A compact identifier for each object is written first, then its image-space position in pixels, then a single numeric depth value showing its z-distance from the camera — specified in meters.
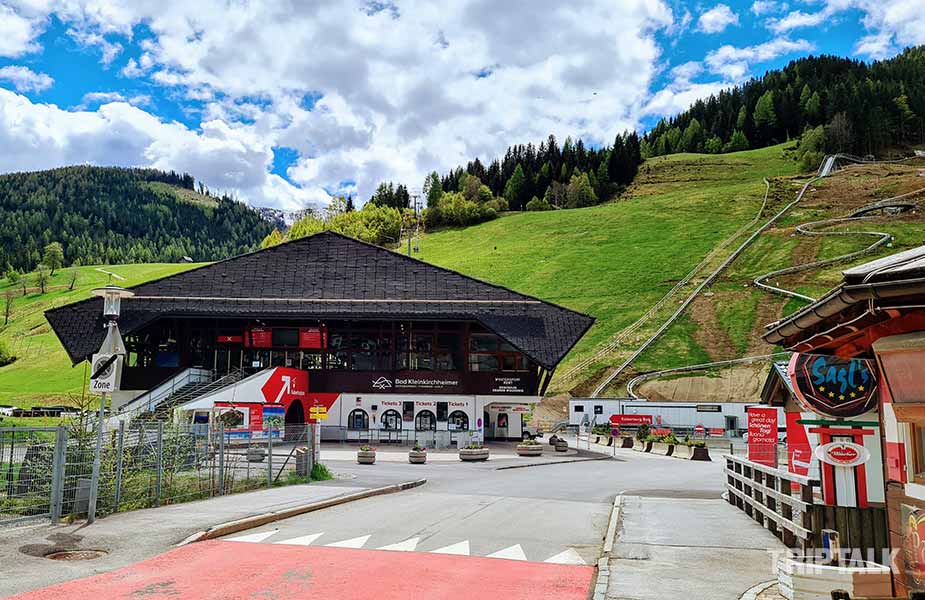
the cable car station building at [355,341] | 50.84
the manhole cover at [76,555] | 10.84
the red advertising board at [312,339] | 53.41
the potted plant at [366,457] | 32.69
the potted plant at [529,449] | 40.69
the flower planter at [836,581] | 6.22
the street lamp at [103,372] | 13.43
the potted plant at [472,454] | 36.50
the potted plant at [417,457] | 33.94
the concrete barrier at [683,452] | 42.78
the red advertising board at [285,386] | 47.09
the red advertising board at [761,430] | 22.78
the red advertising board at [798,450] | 16.81
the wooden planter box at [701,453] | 40.88
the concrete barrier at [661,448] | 45.00
